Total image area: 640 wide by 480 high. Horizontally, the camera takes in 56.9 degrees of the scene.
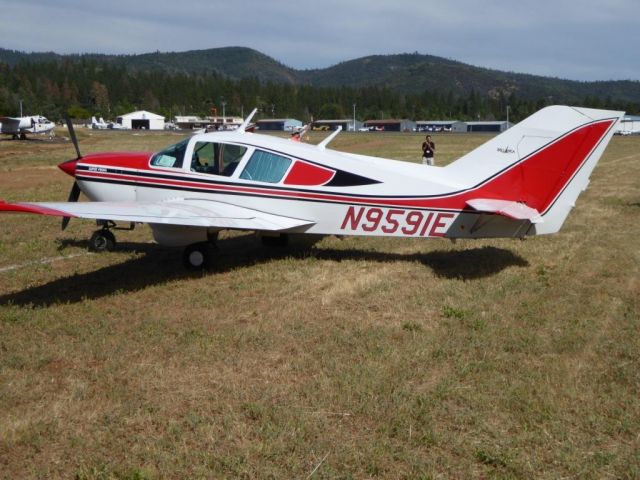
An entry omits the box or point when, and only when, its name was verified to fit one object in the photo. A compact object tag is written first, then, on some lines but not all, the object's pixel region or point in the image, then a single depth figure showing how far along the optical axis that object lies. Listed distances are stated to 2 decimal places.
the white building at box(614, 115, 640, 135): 96.16
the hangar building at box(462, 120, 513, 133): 134.12
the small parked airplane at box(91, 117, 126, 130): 113.24
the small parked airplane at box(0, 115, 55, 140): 59.84
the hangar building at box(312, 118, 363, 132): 138.00
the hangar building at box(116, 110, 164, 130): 130.62
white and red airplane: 7.83
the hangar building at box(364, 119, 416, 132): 142.00
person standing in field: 23.66
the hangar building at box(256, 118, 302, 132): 126.88
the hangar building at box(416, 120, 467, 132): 137.12
